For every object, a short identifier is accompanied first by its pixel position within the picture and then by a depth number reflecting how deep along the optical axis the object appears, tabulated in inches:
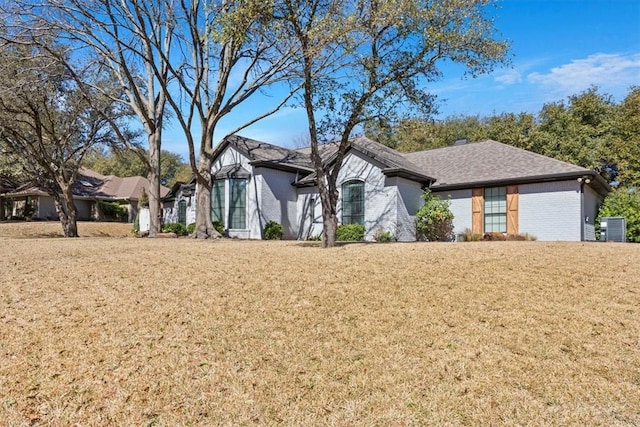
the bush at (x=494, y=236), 651.5
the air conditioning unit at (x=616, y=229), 628.4
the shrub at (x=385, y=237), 682.2
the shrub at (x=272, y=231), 761.0
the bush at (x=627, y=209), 674.2
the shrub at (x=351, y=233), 713.0
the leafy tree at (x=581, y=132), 1198.3
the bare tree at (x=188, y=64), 621.6
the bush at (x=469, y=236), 671.1
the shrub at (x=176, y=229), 884.6
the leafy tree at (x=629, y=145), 1043.3
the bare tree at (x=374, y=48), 443.8
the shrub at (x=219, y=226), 801.6
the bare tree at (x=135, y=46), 608.7
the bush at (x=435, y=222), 693.3
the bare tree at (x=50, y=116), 671.8
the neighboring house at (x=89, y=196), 1354.6
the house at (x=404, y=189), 643.5
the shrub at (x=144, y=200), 1273.6
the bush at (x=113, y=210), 1460.9
